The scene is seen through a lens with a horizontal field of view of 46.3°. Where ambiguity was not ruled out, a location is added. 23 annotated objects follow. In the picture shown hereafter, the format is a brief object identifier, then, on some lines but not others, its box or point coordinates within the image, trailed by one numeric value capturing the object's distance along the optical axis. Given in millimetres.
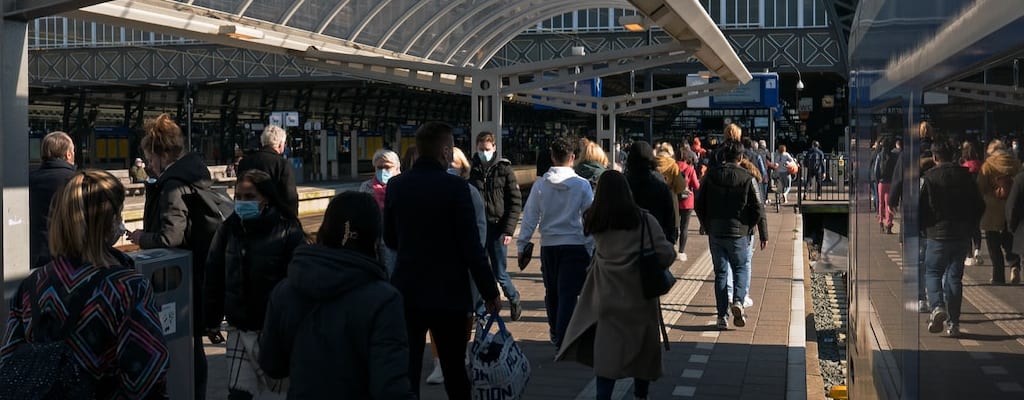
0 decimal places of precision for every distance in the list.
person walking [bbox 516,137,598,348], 8539
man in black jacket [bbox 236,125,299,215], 6852
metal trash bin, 5309
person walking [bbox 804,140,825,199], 31125
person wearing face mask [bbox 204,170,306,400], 5352
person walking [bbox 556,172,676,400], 6516
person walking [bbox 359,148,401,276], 8742
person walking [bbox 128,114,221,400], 5949
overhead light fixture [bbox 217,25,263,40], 14500
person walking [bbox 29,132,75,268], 6961
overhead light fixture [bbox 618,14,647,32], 12764
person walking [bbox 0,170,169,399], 3473
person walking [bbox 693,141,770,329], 10273
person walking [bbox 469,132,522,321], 9930
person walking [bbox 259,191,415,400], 3557
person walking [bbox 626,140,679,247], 9492
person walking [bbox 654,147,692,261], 13914
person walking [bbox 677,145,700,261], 15617
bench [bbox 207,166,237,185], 38378
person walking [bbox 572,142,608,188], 9906
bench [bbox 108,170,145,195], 28153
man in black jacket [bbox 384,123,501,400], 5902
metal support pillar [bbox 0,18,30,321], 5125
